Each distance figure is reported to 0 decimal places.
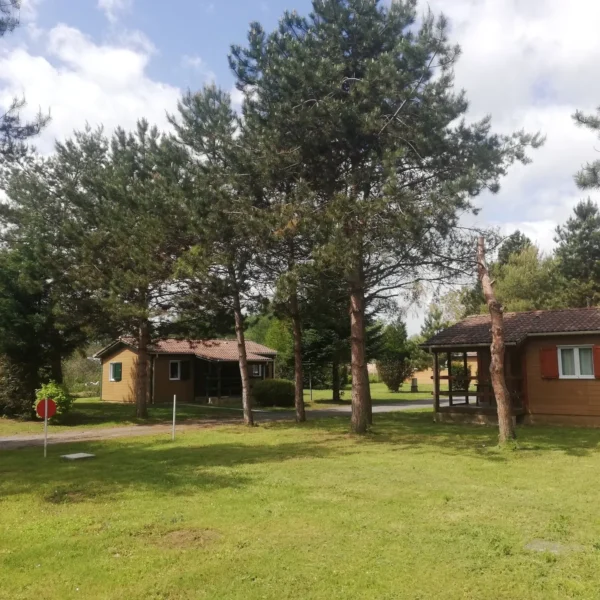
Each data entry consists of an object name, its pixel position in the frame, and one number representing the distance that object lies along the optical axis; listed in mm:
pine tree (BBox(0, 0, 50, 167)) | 11016
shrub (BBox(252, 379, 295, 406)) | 30389
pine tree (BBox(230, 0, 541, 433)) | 13500
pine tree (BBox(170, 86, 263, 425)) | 15484
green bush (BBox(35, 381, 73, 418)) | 20312
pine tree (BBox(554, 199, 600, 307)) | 36594
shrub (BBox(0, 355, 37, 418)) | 21609
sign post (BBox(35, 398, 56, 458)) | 12212
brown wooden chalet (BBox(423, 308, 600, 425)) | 18359
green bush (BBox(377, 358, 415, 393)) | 43812
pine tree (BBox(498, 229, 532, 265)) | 15820
